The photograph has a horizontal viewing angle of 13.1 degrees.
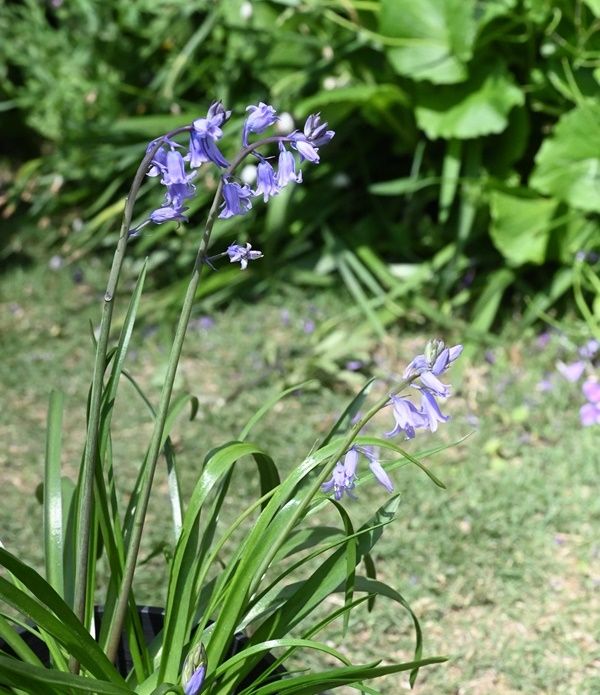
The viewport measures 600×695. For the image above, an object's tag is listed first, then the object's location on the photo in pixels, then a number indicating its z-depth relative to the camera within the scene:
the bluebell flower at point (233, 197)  1.39
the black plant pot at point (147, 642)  1.53
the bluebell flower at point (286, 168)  1.38
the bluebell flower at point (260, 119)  1.38
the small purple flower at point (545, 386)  2.35
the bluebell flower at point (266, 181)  1.38
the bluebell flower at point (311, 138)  1.38
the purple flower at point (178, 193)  1.38
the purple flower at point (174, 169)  1.36
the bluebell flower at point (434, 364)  1.40
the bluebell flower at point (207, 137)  1.35
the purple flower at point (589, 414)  1.90
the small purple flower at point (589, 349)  2.34
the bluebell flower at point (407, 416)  1.40
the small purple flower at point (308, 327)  2.69
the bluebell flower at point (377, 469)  1.42
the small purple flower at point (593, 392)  1.88
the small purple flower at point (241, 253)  1.41
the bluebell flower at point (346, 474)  1.43
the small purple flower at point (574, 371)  2.24
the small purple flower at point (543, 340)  2.53
